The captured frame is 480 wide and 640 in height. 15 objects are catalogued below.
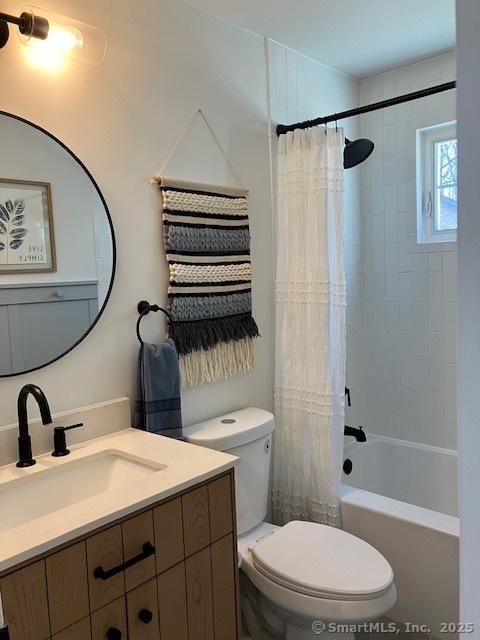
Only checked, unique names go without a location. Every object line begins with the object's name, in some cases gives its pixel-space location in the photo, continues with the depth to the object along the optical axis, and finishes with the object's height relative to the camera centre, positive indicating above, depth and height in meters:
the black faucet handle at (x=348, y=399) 2.59 -0.71
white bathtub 1.97 -1.10
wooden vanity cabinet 1.10 -0.72
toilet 1.60 -0.97
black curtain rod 1.98 +0.64
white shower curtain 2.19 -0.25
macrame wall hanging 1.96 -0.03
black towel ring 1.85 -0.12
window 2.75 +0.42
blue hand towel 1.80 -0.40
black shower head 2.37 +0.52
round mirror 1.52 +0.09
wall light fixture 1.43 +0.70
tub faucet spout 2.62 -0.83
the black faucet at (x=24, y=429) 1.42 -0.43
